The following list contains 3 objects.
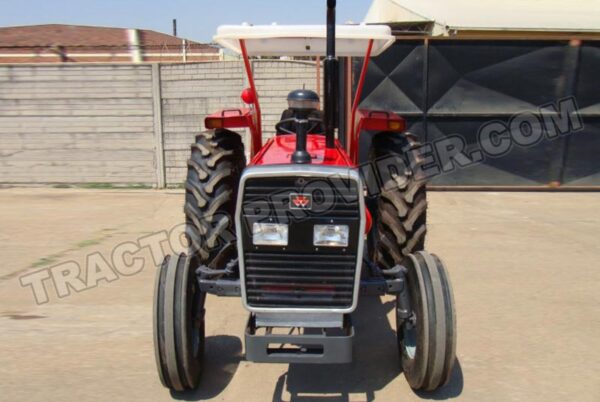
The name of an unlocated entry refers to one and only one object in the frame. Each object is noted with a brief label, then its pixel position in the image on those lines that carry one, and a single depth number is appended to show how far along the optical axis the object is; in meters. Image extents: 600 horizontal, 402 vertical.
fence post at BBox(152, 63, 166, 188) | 8.66
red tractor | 2.69
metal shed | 7.91
